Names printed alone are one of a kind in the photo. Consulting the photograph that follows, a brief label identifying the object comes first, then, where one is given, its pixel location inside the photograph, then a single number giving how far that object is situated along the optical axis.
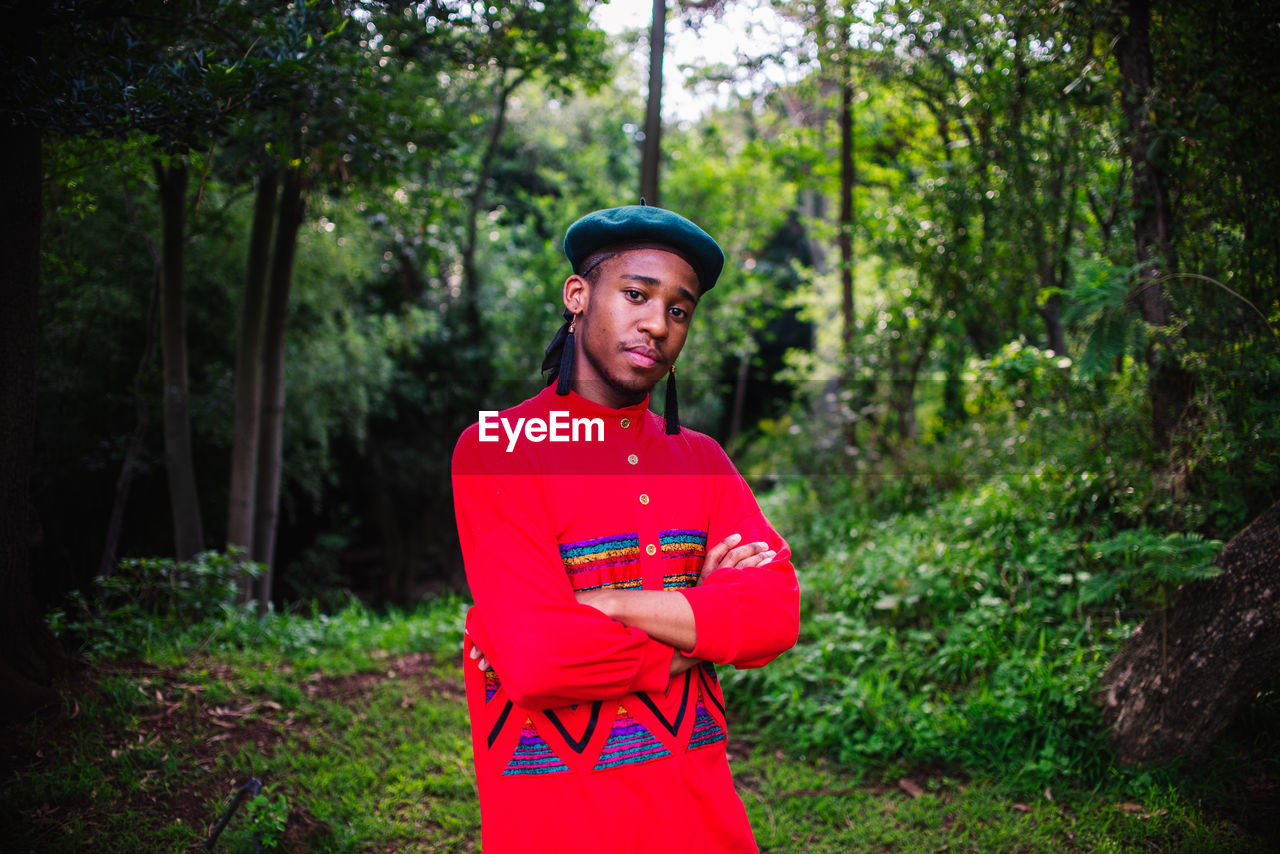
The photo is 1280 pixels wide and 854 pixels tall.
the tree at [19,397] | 3.30
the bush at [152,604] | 4.64
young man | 1.65
